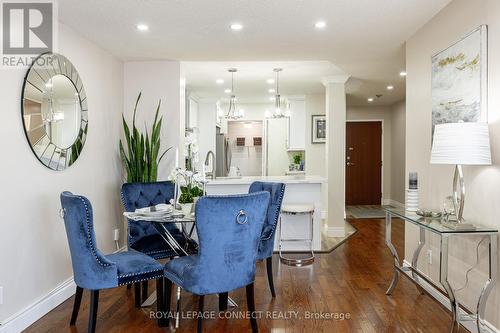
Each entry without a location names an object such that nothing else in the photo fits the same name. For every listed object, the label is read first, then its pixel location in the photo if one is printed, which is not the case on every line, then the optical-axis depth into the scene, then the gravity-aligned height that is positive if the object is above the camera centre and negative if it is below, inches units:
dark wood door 351.6 +2.3
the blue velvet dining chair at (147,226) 120.3 -23.7
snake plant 163.0 +3.4
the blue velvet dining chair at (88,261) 88.7 -25.6
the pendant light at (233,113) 223.2 +33.1
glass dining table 98.3 -24.1
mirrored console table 86.1 -24.4
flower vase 106.4 -14.1
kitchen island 180.2 -17.3
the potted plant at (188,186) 112.3 -7.6
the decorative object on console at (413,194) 116.3 -10.0
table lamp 86.8 +5.2
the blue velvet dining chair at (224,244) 84.4 -20.1
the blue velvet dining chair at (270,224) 122.6 -22.2
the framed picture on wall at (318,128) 285.3 +29.0
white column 220.8 +9.6
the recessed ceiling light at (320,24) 124.5 +50.6
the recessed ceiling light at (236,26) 127.2 +50.8
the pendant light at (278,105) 208.4 +38.7
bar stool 162.4 -24.2
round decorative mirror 105.7 +17.3
